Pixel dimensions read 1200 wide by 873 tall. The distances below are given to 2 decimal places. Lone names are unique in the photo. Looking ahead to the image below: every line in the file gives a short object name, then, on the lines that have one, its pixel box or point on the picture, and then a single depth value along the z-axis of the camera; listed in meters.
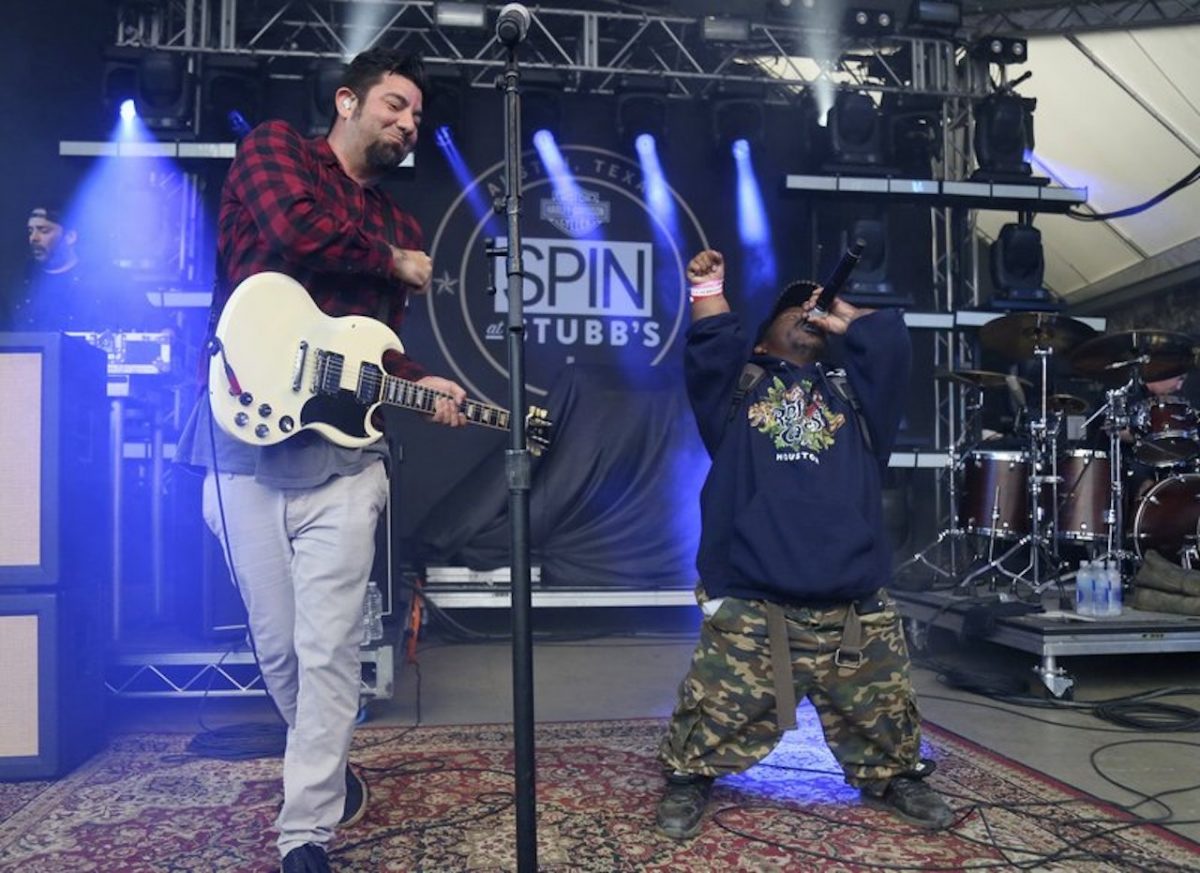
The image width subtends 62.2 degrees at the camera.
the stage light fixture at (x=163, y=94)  6.21
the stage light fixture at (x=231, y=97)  6.43
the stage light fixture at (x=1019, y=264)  6.82
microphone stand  1.70
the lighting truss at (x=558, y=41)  6.62
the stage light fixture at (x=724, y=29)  6.72
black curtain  5.64
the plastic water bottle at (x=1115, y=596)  4.48
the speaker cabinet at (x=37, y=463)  2.95
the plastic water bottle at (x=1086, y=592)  4.49
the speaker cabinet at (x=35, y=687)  2.91
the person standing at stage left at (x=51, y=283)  5.29
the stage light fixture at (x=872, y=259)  6.71
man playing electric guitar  2.10
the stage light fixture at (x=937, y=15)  6.89
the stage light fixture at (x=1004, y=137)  6.84
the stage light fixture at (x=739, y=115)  7.17
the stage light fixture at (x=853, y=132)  6.85
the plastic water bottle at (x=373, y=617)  3.65
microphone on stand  1.79
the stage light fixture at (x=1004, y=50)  7.01
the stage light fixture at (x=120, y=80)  6.36
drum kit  5.18
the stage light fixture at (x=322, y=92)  6.36
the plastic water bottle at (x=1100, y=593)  4.48
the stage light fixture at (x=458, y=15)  6.38
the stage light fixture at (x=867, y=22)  6.90
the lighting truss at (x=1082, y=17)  7.18
